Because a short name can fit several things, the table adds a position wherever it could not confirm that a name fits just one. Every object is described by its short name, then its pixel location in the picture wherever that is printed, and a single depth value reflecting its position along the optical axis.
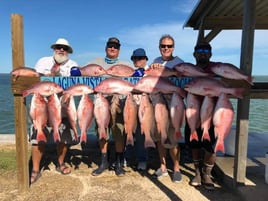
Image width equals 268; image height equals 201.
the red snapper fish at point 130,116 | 2.41
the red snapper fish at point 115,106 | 2.63
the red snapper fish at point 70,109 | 2.43
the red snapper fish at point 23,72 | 2.48
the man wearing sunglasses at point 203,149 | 2.62
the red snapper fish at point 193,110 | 2.31
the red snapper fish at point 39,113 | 2.41
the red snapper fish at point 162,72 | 2.40
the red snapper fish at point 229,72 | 2.34
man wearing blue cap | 2.82
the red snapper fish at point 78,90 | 2.36
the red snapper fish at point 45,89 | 2.38
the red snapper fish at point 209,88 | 2.24
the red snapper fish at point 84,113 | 2.41
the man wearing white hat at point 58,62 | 2.91
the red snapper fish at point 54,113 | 2.42
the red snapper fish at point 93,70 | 2.48
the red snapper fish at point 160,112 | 2.36
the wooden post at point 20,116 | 2.55
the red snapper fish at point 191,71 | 2.38
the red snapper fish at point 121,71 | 2.45
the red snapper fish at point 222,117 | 2.23
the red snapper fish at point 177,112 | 2.33
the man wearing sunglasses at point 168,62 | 2.89
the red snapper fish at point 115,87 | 2.33
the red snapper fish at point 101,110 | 2.42
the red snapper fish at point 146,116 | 2.36
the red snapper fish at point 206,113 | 2.27
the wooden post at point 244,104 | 2.49
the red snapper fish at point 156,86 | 2.30
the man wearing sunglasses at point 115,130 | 2.99
